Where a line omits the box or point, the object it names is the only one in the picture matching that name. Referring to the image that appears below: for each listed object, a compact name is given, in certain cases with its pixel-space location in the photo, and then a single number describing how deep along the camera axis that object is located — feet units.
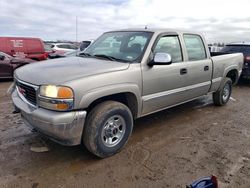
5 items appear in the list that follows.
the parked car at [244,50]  23.41
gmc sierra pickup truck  7.46
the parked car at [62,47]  45.74
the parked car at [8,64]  24.94
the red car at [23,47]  32.84
